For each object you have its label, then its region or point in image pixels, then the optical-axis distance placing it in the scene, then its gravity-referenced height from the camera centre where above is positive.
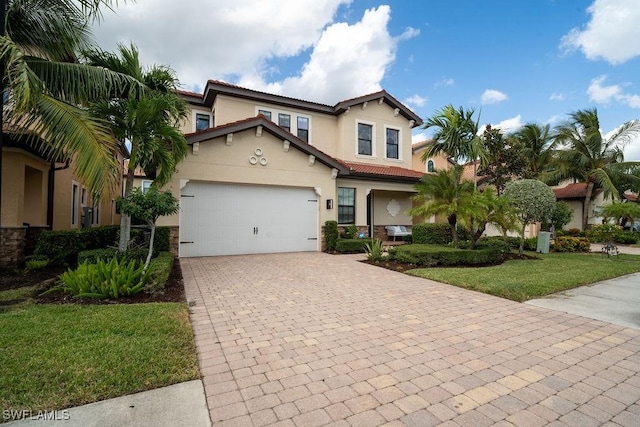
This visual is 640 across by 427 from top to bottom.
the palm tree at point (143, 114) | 7.10 +2.46
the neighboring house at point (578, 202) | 23.89 +1.47
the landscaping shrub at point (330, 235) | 12.96 -0.59
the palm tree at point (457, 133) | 14.51 +4.14
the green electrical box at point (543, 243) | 13.47 -0.96
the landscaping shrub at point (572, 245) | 14.22 -1.11
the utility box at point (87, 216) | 12.66 +0.19
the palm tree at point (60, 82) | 5.00 +2.59
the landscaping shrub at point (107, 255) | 6.91 -0.77
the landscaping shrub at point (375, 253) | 10.40 -1.08
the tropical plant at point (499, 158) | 16.53 +3.29
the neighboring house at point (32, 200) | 7.99 +0.67
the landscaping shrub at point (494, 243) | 11.83 -0.91
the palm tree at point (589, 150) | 19.84 +4.54
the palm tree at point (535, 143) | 19.19 +4.75
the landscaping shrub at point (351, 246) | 12.67 -1.02
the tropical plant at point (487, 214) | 9.63 +0.20
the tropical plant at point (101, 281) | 5.48 -1.08
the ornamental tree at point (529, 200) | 11.31 +0.74
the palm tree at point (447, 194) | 9.90 +0.89
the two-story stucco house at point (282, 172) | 11.22 +1.98
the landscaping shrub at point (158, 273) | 6.20 -1.11
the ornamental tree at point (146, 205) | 6.91 +0.35
